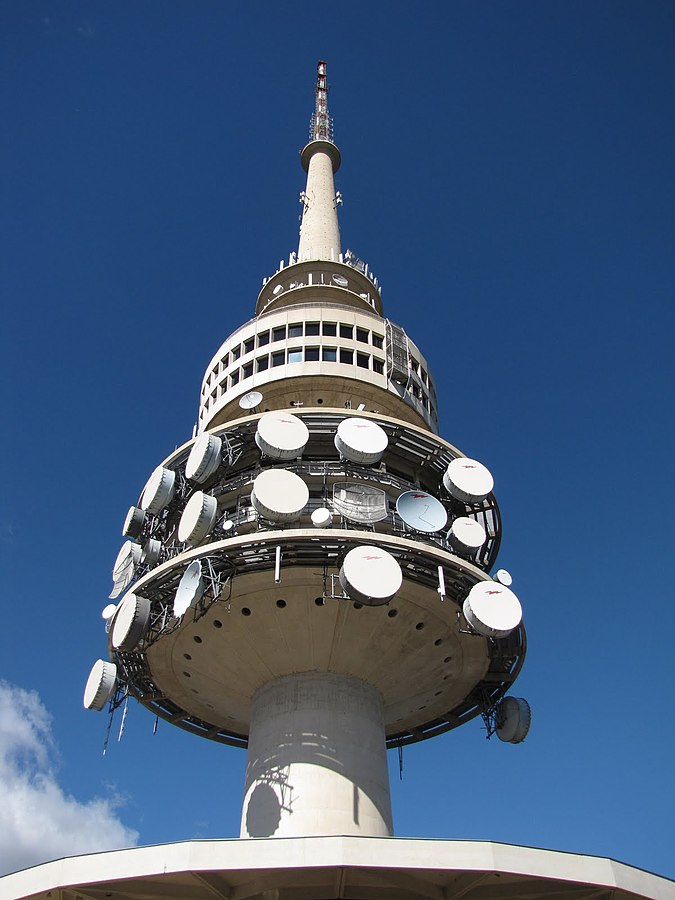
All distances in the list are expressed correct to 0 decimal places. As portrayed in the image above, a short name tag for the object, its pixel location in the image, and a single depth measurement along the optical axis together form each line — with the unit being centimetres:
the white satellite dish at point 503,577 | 2668
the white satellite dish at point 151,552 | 2873
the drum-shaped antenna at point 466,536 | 2686
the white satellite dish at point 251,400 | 2998
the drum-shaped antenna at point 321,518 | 2520
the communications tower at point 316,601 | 2478
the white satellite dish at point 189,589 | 2392
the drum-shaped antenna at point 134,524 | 2934
